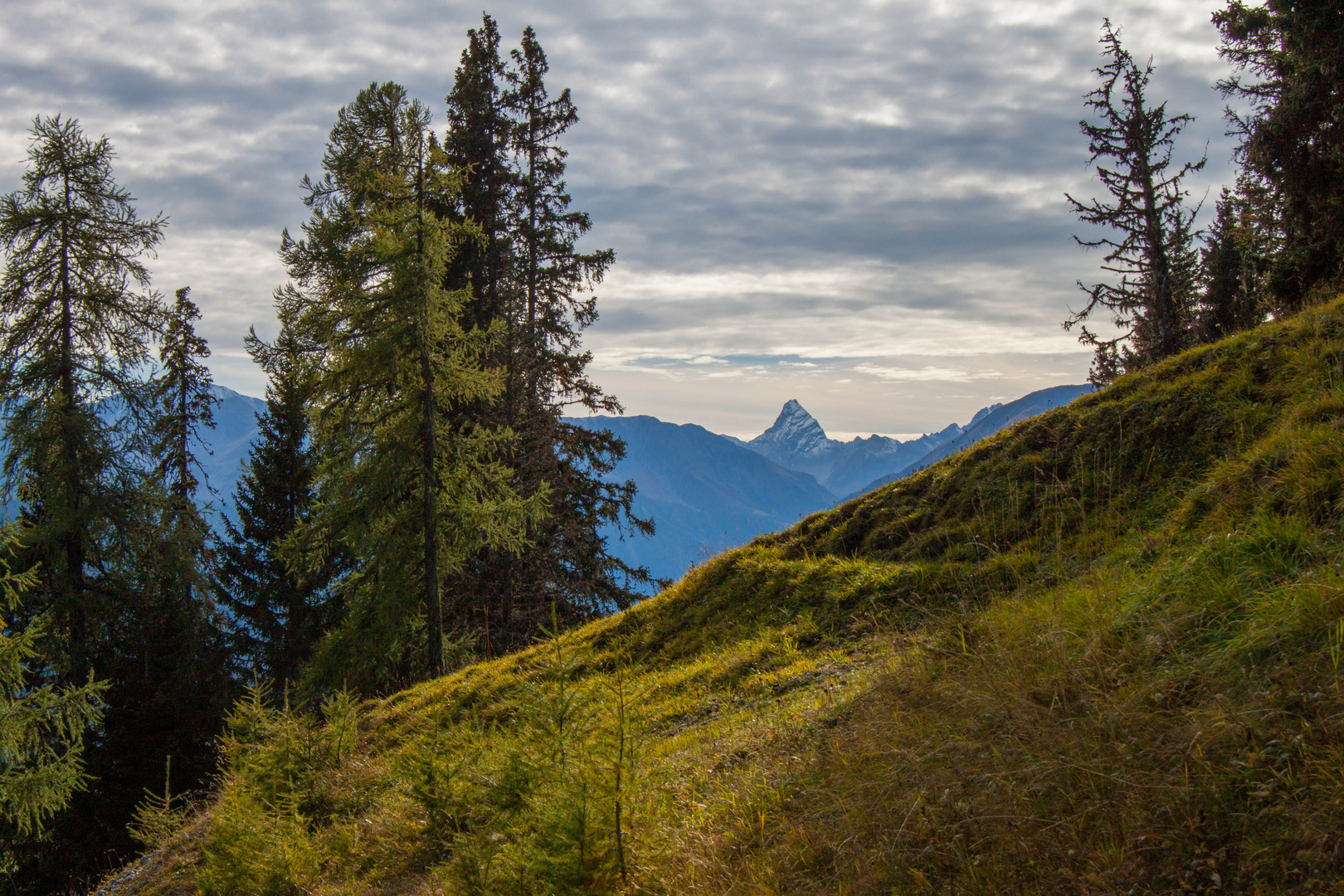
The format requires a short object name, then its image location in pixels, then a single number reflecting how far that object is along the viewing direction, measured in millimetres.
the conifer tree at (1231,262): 16562
